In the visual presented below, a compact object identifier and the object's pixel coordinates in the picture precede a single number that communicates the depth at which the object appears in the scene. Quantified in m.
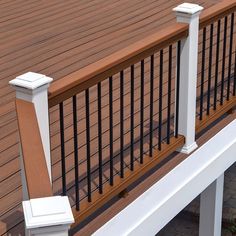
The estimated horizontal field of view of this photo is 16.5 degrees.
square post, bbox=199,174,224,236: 9.05
